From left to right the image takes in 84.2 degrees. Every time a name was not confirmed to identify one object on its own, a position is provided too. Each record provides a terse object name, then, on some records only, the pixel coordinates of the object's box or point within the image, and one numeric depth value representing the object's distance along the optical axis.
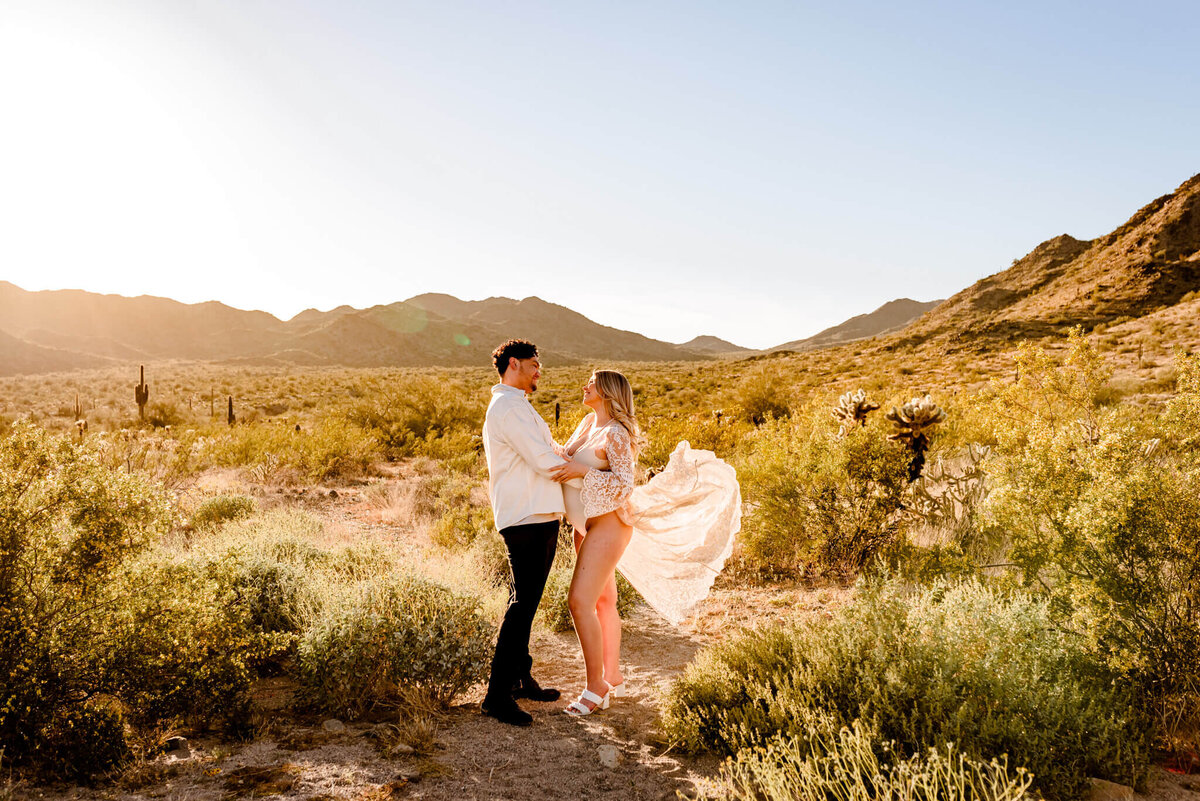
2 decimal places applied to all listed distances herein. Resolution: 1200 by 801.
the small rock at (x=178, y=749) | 3.62
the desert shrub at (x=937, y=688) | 3.13
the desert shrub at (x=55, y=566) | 3.29
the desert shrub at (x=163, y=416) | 23.55
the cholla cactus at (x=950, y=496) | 6.93
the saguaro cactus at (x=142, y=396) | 21.89
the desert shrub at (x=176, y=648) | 3.60
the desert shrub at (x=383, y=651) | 4.32
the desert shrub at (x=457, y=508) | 8.66
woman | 4.25
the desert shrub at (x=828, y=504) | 6.81
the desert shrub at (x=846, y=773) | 2.56
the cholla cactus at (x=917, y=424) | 7.13
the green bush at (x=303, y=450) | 13.82
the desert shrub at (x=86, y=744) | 3.27
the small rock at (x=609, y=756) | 3.75
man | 4.05
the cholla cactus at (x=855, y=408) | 7.83
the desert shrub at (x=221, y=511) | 8.73
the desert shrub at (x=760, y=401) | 19.94
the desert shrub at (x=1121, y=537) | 3.68
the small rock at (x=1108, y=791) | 3.06
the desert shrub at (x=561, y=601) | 6.23
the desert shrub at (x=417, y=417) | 16.86
